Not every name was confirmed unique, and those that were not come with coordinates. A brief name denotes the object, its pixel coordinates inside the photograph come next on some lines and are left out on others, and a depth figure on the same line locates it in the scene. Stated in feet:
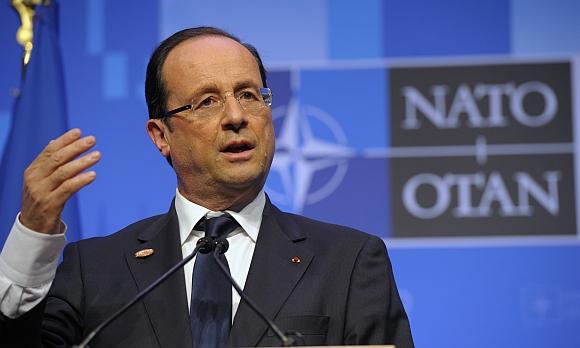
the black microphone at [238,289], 16.79
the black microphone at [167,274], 16.90
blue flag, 19.95
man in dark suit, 17.57
